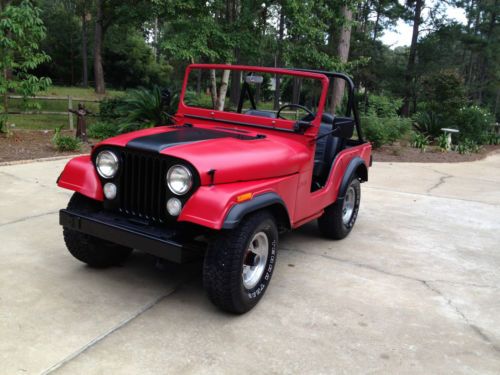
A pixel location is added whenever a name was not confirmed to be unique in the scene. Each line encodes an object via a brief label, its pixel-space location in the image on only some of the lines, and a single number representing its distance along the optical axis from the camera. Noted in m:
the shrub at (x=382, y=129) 11.70
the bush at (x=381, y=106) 13.05
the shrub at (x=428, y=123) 14.29
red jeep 2.87
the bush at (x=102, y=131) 11.21
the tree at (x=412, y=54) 26.23
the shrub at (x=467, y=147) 12.86
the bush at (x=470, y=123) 14.41
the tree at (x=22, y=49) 8.88
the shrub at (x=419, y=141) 12.93
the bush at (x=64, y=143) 8.92
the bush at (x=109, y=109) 12.43
